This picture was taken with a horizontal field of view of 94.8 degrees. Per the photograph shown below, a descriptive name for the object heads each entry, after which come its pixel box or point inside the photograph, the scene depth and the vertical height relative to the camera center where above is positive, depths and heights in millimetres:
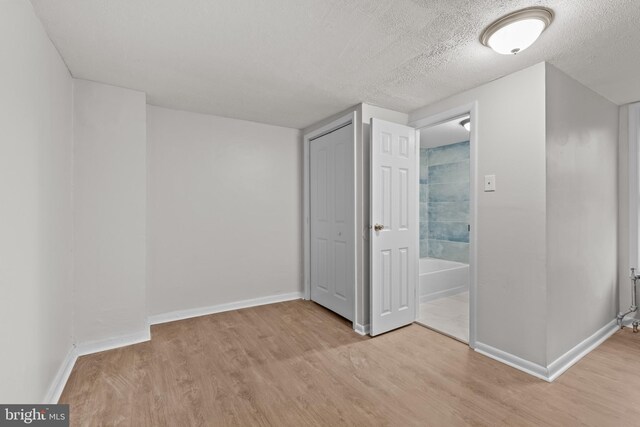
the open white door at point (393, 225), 2754 -130
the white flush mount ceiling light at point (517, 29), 1547 +1013
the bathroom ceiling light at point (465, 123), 3597 +1123
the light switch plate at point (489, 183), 2354 +237
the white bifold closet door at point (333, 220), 3158 -94
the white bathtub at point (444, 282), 3816 -964
